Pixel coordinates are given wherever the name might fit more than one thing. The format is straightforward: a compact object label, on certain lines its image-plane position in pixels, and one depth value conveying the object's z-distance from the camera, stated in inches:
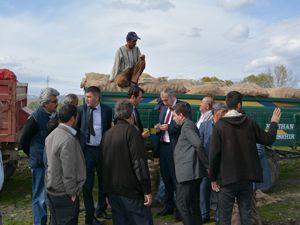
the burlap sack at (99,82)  183.6
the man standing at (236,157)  104.8
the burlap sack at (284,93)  198.6
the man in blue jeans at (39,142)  122.7
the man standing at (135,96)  139.7
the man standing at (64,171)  96.9
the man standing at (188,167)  114.9
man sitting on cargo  177.1
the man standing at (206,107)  141.9
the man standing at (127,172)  95.2
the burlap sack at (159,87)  188.5
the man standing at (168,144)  139.1
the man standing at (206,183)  135.4
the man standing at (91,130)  133.7
